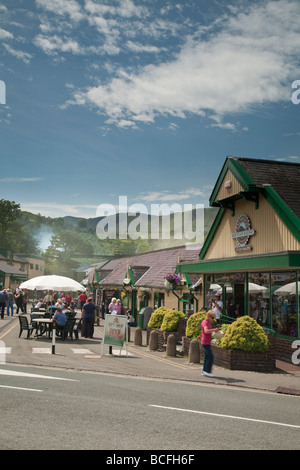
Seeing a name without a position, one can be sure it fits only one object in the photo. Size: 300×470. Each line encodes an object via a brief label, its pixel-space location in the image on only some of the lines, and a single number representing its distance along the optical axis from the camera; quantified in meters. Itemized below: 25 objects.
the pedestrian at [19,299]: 37.17
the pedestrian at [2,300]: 31.43
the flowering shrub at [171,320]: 19.41
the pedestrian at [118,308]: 22.95
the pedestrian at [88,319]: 21.73
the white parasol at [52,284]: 21.78
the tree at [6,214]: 117.31
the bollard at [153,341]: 18.59
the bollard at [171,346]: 16.80
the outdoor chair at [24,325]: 20.62
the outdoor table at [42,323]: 20.81
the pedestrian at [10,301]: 35.54
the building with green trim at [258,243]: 15.64
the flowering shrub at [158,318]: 20.92
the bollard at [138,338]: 20.02
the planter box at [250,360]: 13.85
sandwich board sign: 16.64
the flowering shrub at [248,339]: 13.91
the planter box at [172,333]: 19.33
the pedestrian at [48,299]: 28.85
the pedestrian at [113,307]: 22.28
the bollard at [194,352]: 15.23
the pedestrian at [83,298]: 28.30
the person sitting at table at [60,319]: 20.66
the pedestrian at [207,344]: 12.66
